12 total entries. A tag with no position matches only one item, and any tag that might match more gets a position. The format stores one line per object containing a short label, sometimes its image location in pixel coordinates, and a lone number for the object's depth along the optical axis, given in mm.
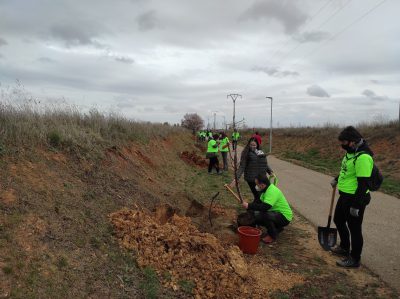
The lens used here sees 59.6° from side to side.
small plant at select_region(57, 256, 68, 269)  3712
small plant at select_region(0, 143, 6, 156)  5250
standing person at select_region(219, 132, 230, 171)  14980
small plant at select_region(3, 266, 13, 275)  3298
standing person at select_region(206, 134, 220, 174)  14414
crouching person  6004
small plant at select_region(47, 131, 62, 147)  6652
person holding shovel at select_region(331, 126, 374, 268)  4734
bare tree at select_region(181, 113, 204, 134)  85012
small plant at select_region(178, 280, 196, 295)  4027
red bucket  5340
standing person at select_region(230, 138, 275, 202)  7535
